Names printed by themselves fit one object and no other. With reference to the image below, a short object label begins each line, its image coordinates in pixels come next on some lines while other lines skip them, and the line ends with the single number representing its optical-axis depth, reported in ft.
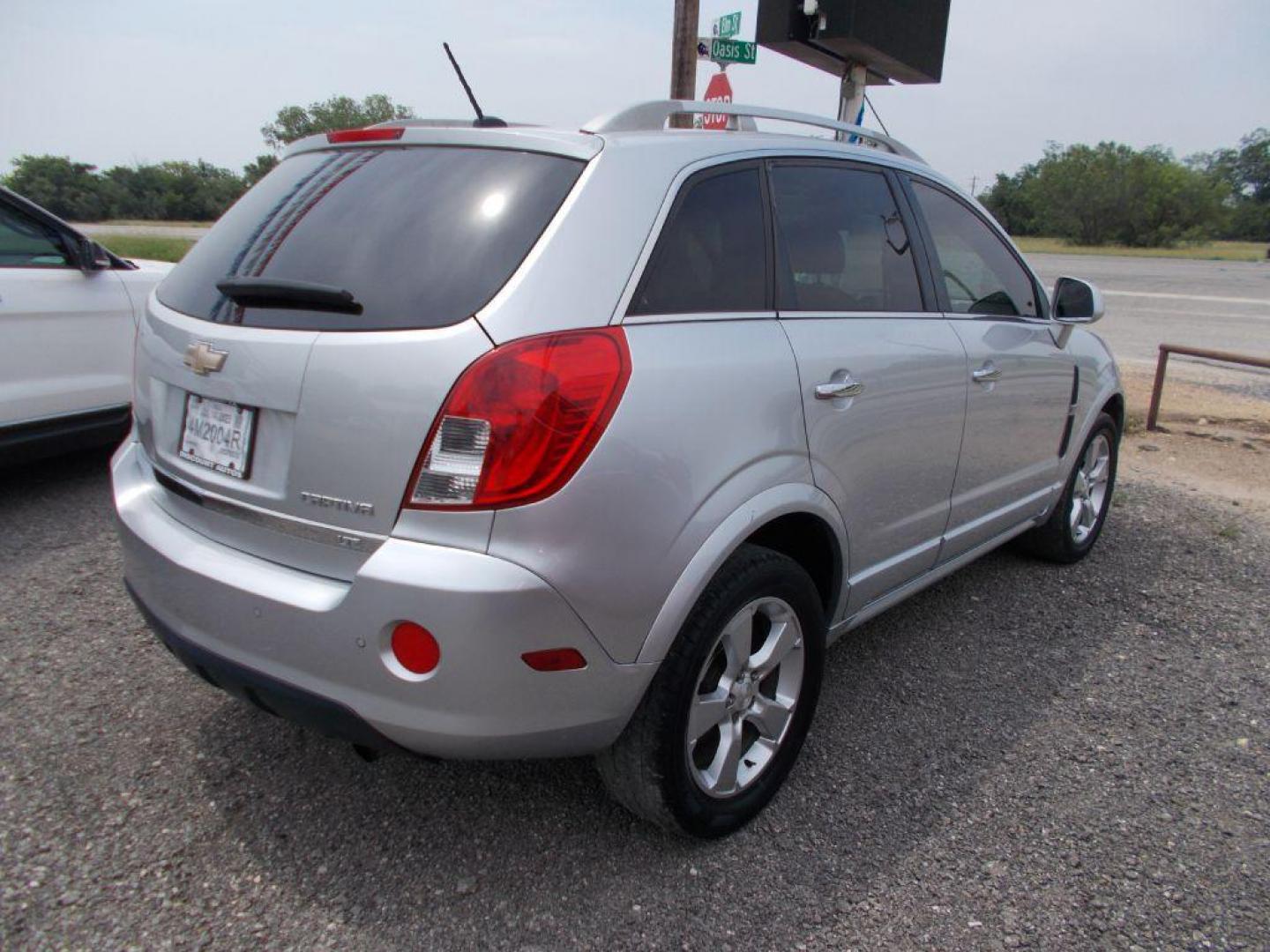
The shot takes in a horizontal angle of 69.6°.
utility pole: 23.17
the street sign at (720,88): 24.96
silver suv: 5.86
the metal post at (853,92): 23.54
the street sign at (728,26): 24.40
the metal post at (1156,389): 23.11
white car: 14.15
